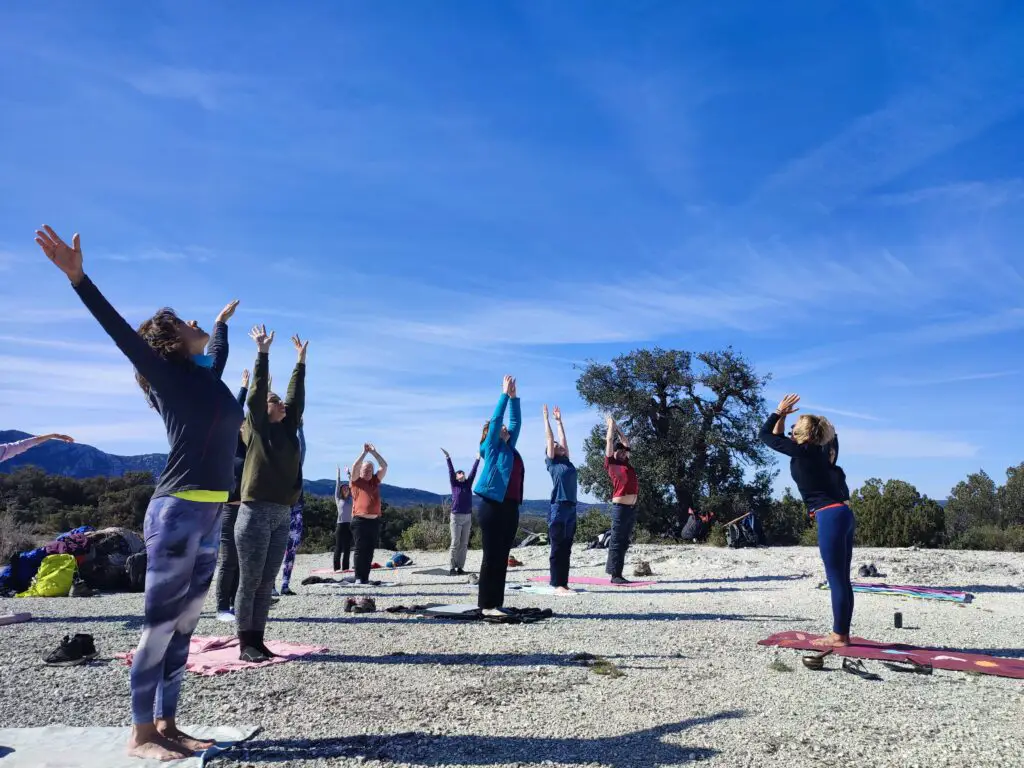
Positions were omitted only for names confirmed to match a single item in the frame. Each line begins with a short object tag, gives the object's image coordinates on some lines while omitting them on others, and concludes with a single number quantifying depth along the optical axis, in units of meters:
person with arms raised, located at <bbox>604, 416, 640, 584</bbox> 10.02
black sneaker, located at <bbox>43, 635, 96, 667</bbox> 5.18
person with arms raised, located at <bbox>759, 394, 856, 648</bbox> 5.48
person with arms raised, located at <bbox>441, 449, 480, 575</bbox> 12.20
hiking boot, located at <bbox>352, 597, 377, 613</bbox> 7.89
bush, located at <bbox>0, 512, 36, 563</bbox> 14.26
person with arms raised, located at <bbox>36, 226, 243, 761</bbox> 3.12
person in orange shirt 9.83
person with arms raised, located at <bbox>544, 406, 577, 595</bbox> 9.37
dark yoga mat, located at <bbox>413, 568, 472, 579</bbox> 13.20
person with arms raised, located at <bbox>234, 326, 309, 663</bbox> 5.07
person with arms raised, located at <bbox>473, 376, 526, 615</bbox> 6.76
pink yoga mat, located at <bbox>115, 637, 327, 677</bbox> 4.90
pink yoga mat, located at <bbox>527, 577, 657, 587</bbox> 11.25
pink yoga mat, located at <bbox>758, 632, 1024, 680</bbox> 5.05
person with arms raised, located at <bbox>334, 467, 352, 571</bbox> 12.91
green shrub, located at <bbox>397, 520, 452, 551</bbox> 20.84
